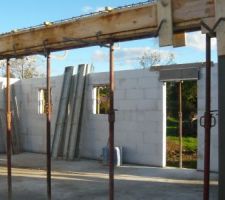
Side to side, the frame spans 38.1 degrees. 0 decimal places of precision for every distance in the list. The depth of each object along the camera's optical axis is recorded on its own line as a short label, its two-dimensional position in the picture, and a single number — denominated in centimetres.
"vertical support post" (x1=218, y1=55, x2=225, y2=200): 261
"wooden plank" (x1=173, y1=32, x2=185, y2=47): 309
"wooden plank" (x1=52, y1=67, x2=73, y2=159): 926
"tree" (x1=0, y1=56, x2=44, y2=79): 2327
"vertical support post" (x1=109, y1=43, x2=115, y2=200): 327
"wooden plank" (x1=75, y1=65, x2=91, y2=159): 913
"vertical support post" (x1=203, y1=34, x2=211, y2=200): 279
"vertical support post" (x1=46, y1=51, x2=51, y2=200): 394
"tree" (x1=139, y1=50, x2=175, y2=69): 2250
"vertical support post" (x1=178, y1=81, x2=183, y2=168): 767
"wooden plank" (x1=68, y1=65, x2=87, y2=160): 903
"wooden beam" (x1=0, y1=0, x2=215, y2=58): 287
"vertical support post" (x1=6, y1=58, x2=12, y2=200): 433
